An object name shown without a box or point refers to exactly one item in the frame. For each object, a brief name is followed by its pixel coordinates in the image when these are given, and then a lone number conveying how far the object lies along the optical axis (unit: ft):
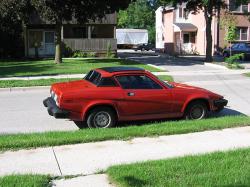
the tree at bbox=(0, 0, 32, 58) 130.62
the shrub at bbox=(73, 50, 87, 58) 136.56
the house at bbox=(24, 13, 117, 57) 139.64
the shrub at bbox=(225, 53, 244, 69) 89.76
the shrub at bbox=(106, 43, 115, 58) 137.32
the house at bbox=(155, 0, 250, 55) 152.66
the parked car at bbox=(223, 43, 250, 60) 122.85
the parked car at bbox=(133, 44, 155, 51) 220.06
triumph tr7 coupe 32.32
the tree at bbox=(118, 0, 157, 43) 322.34
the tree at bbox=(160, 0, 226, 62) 107.04
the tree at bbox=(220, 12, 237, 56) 97.96
